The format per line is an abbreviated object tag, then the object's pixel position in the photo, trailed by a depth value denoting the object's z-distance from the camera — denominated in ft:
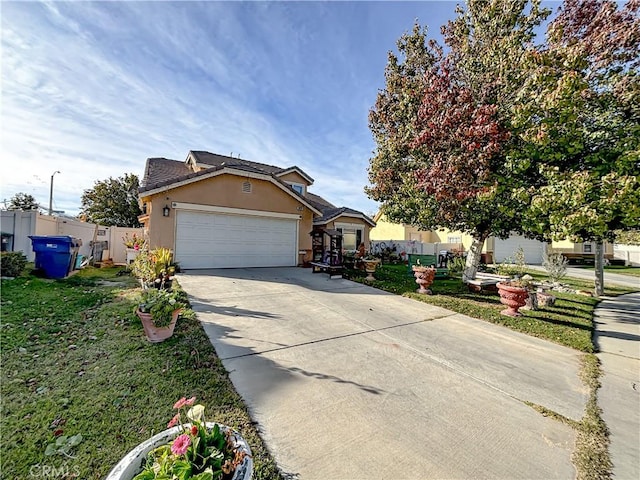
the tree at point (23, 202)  79.30
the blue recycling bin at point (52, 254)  29.25
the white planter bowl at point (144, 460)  4.77
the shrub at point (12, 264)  25.71
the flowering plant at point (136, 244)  32.07
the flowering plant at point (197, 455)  4.41
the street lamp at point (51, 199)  73.33
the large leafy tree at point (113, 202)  79.87
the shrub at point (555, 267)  34.19
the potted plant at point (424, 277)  28.53
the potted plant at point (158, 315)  14.03
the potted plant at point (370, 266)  36.37
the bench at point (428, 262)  39.40
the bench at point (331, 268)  36.60
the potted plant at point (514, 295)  21.50
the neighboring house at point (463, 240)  73.67
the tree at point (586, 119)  18.49
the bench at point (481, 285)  30.53
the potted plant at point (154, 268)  22.45
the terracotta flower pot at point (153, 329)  14.10
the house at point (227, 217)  36.32
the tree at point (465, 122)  23.06
